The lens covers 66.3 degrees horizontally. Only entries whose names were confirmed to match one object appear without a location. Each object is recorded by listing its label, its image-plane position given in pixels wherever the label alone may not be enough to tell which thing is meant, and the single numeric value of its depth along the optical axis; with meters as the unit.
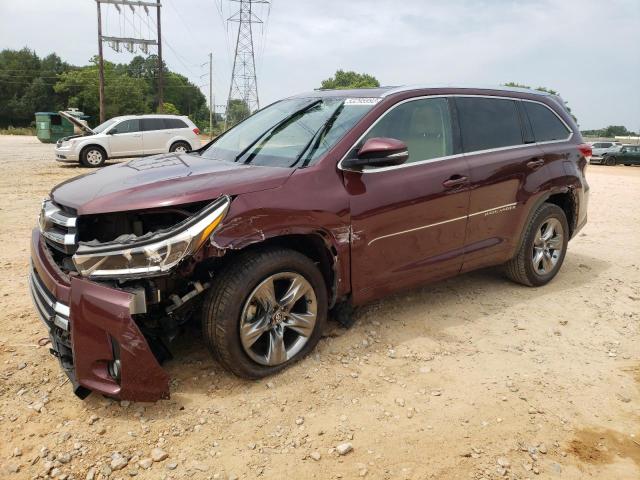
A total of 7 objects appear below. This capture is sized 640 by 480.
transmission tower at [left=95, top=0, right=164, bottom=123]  27.67
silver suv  15.26
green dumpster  30.48
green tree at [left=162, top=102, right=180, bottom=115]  62.38
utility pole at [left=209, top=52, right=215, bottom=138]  51.47
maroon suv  2.48
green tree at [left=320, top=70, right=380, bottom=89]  84.63
